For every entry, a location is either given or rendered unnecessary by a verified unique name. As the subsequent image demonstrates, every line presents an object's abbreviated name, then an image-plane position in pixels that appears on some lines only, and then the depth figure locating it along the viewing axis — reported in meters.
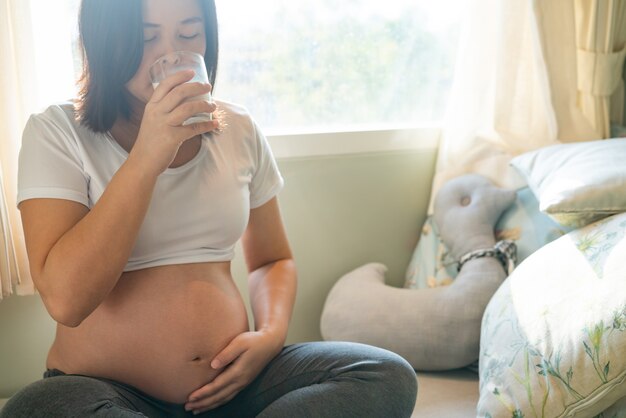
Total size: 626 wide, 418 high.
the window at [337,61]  1.87
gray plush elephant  1.69
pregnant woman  1.11
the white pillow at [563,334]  1.25
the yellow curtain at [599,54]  1.88
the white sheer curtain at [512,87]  1.91
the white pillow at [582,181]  1.49
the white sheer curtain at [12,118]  1.46
